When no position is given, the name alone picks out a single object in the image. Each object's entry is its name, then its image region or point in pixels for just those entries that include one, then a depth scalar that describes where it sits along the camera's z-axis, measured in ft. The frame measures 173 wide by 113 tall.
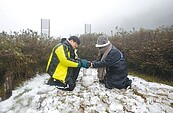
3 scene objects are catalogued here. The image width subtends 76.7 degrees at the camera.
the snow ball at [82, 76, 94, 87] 9.75
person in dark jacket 8.85
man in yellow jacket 8.48
